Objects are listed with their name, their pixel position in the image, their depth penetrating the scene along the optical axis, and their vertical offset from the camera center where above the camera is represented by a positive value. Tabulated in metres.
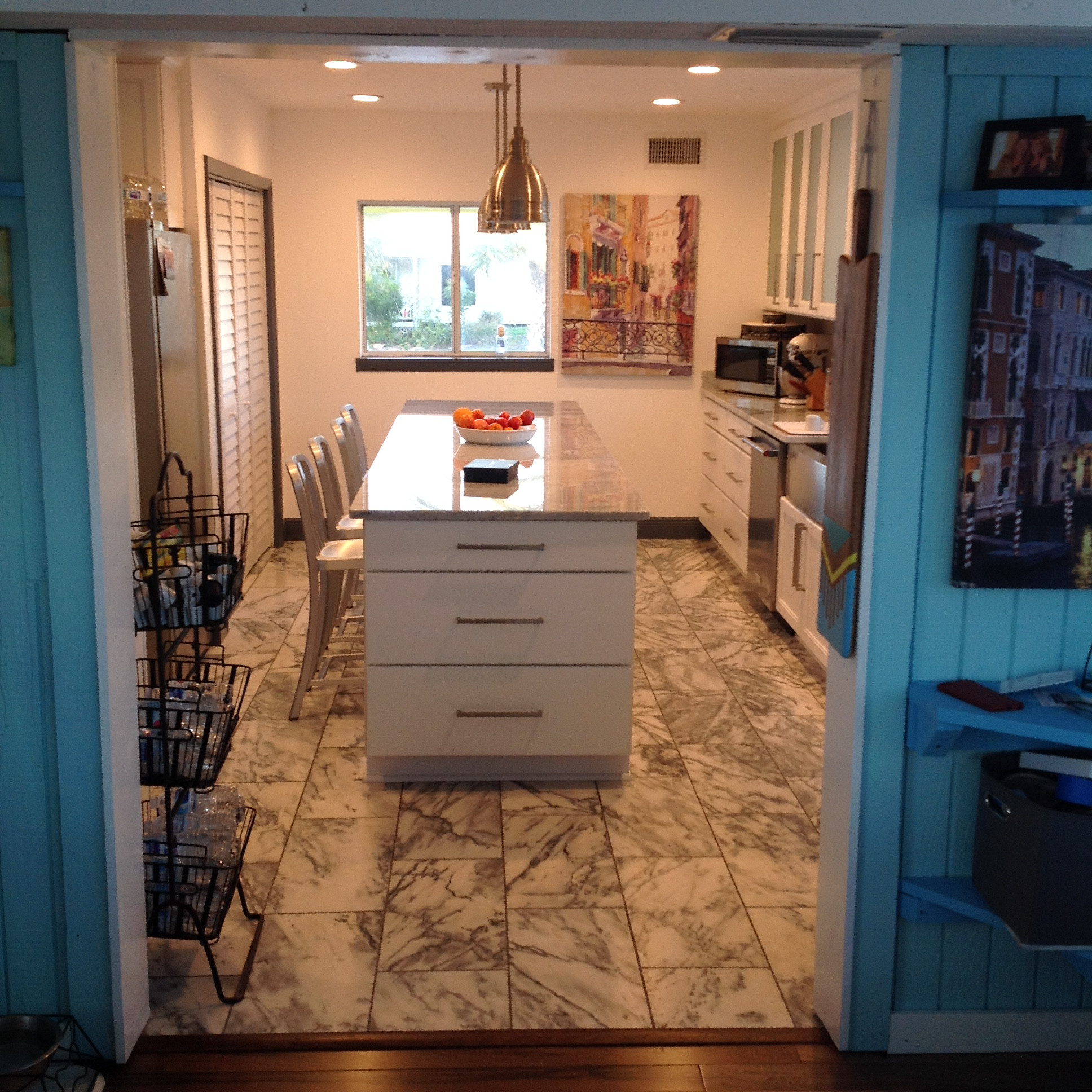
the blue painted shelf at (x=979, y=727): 2.15 -0.74
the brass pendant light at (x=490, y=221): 4.64 +0.31
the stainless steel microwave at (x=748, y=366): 6.41 -0.31
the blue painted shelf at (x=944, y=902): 2.34 -1.14
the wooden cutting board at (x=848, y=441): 2.26 -0.25
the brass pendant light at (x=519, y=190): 4.52 +0.41
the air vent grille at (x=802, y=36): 1.98 +0.44
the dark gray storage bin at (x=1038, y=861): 2.10 -0.96
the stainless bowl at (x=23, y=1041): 2.29 -1.40
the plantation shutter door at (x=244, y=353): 5.60 -0.26
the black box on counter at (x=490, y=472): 3.92 -0.54
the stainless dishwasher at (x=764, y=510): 5.40 -0.92
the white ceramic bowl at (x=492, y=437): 4.73 -0.51
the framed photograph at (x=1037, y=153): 2.13 +0.27
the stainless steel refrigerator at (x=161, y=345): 4.21 -0.17
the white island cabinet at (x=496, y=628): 3.53 -0.94
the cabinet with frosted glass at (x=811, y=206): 5.48 +0.49
